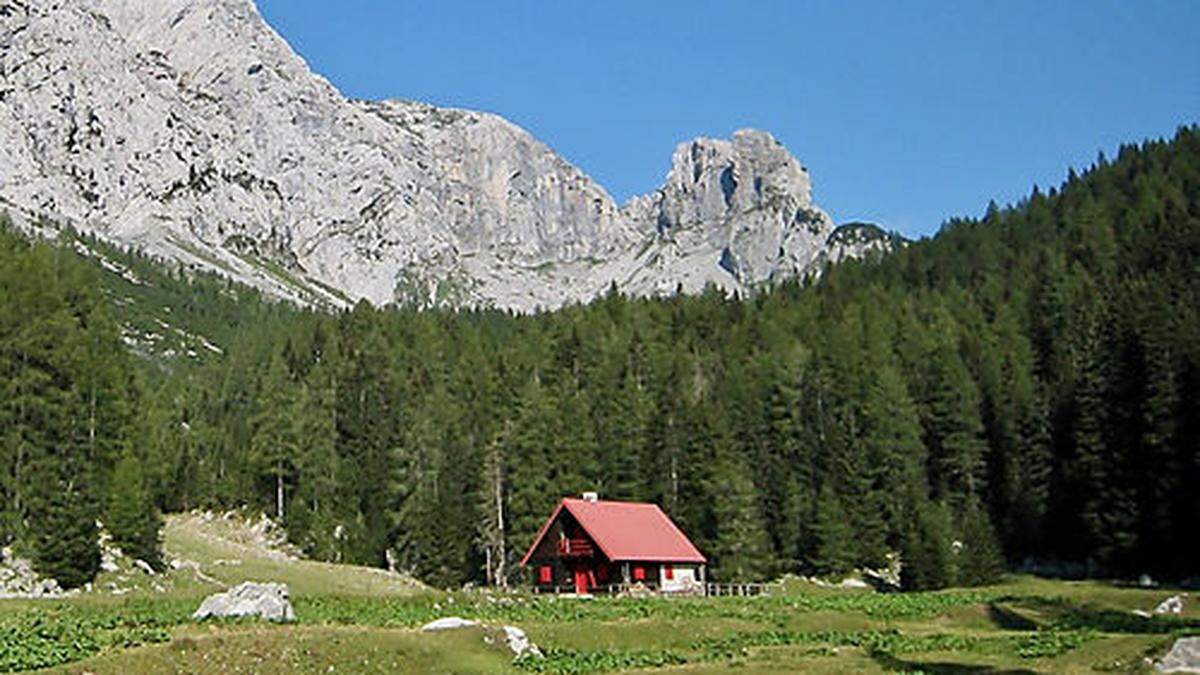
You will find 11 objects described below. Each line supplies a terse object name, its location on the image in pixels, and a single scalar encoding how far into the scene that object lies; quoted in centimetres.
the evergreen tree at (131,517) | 7000
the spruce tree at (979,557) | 8019
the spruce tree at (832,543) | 8812
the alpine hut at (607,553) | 7419
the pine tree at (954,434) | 10062
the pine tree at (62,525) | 6094
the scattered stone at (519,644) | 3725
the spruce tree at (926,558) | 7781
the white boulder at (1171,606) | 5138
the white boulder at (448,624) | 3788
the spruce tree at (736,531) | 8500
